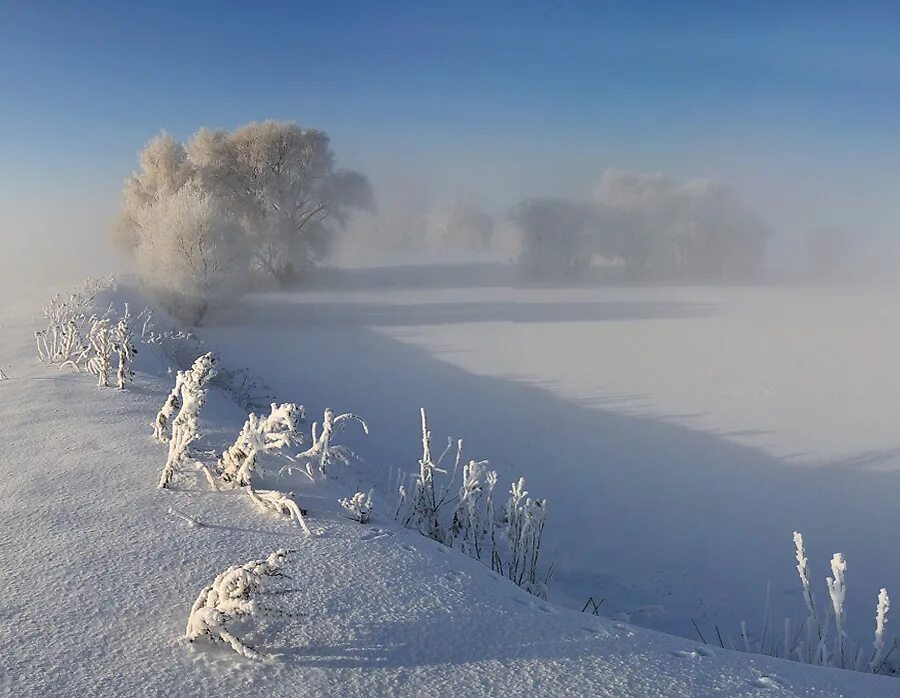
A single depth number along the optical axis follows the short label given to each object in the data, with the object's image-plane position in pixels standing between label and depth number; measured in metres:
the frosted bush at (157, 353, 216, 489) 2.85
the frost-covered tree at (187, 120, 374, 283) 25.81
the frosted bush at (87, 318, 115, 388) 5.07
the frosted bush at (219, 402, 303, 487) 2.63
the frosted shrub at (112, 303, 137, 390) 4.99
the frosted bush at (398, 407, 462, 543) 3.58
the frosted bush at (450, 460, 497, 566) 3.46
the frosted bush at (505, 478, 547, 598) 3.32
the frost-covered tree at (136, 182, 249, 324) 16.98
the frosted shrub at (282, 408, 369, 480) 3.06
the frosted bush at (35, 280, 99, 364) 5.93
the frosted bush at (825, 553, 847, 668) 2.46
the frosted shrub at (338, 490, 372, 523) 2.71
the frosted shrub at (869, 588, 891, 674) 2.41
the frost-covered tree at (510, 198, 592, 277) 35.50
